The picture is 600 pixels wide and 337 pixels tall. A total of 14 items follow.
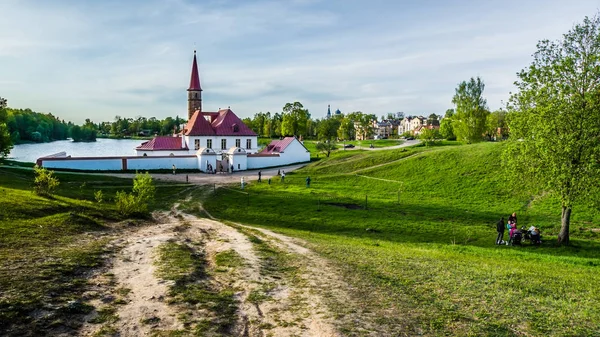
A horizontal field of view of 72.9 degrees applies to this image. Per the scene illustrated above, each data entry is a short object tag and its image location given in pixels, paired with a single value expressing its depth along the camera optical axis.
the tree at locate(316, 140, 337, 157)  71.73
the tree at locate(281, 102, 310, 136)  90.69
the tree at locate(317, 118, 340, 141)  109.38
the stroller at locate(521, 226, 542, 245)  22.34
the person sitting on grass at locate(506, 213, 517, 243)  22.35
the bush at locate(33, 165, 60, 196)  24.33
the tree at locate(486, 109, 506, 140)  90.06
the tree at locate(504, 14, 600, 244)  21.95
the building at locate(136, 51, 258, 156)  62.49
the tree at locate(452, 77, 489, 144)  61.97
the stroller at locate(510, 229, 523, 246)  22.12
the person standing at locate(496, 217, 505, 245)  22.09
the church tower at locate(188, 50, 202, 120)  75.75
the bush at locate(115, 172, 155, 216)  22.78
